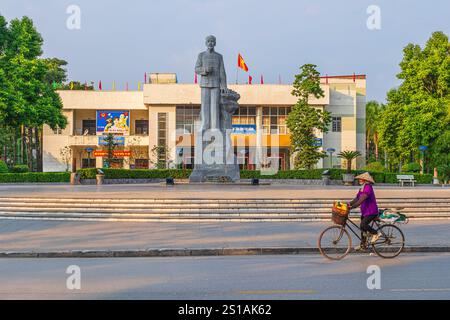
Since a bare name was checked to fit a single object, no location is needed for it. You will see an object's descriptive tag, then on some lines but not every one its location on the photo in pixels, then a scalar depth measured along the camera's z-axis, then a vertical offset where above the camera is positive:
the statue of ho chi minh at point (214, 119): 29.23 +2.30
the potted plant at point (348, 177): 36.91 -1.10
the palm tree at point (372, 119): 74.62 +5.90
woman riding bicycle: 11.20 -0.94
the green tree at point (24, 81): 40.50 +6.31
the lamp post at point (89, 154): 64.71 +0.87
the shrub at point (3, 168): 42.66 -0.49
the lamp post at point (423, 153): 45.17 +0.72
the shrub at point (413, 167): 51.62 -0.57
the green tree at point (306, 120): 47.00 +3.68
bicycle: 11.35 -1.69
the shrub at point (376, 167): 50.14 -0.55
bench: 39.40 -1.23
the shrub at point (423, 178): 42.88 -1.35
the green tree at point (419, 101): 46.47 +5.46
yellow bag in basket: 11.08 -0.98
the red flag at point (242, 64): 56.83 +10.30
